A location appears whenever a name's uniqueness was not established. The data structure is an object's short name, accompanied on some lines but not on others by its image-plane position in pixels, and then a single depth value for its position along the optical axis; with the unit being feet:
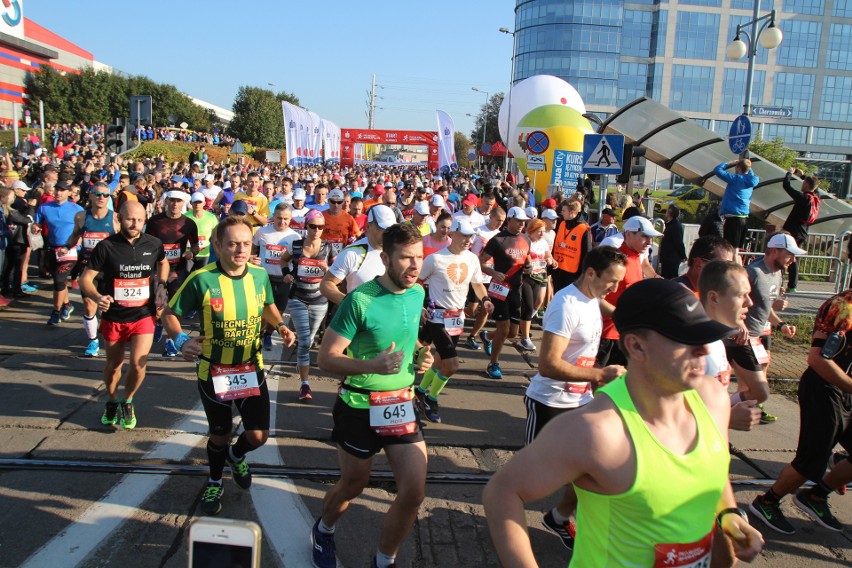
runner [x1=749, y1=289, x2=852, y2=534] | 12.53
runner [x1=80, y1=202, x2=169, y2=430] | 16.99
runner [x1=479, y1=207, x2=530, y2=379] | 24.04
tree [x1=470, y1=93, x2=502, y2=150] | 264.52
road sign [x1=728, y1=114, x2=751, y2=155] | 39.11
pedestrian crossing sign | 33.01
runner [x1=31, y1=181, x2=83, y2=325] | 27.96
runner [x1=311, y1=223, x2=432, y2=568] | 10.41
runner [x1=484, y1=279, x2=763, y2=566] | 5.60
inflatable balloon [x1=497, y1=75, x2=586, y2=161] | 85.56
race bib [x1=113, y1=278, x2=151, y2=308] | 17.31
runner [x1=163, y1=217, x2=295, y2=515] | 13.06
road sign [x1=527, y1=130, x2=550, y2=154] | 49.26
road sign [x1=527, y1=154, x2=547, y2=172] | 54.76
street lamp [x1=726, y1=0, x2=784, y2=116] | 47.46
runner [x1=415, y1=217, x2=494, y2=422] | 19.29
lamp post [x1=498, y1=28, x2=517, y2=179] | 92.63
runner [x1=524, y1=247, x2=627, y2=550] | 11.96
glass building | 214.48
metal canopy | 50.78
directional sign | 61.87
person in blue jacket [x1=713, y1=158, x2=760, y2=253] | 37.76
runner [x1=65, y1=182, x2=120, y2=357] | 25.57
